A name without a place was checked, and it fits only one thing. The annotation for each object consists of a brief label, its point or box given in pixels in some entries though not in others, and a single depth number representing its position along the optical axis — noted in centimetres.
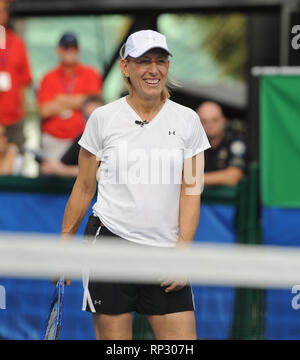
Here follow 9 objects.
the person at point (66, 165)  1178
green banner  1124
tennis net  434
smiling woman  698
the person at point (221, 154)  1202
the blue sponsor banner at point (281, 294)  1100
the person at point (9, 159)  1402
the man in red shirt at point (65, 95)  1532
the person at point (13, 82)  1541
